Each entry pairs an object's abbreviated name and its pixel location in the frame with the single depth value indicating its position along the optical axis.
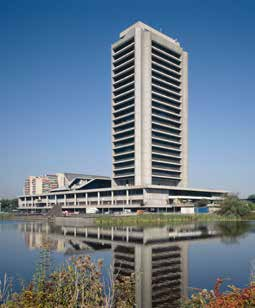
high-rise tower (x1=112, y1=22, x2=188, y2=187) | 145.75
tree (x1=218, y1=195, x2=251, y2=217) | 111.94
